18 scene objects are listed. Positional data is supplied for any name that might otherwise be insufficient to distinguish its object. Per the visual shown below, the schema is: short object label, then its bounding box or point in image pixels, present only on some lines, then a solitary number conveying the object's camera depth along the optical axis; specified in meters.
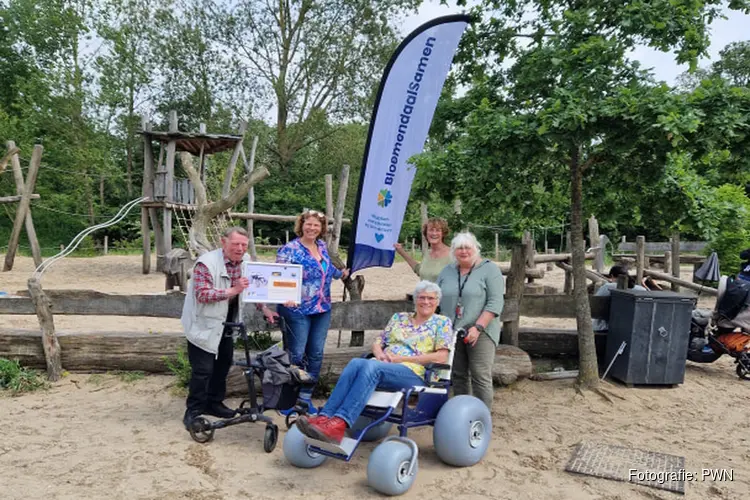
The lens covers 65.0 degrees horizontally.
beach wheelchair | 3.33
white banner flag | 5.57
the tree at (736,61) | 31.17
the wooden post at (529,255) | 11.00
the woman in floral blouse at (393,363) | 3.38
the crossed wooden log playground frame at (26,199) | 13.14
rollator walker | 4.01
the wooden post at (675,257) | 12.57
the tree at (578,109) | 4.23
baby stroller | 6.16
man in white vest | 4.00
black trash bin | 5.50
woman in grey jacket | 4.19
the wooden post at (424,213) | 12.64
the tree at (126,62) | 25.27
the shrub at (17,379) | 5.25
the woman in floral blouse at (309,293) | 4.41
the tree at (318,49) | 25.73
